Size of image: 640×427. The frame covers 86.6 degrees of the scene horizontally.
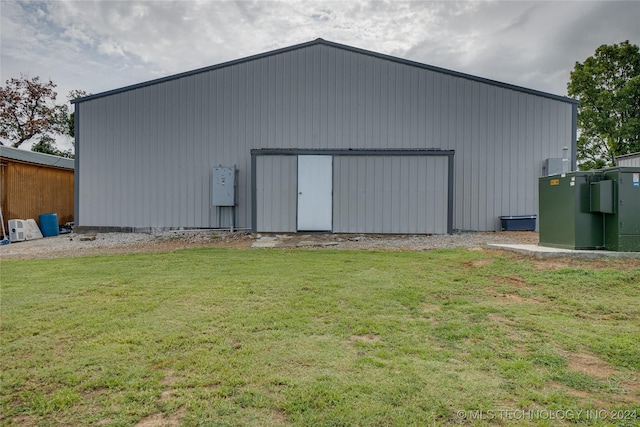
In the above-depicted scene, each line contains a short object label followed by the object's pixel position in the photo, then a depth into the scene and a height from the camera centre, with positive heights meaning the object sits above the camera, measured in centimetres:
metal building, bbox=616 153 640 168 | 1493 +251
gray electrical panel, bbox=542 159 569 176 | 1078 +152
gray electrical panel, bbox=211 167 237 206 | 1078 +81
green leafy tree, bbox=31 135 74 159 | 2197 +424
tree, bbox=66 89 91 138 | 2307 +650
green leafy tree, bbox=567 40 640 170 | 1973 +660
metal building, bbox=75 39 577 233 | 1110 +284
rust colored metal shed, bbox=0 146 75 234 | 1159 +101
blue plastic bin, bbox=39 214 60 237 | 1210 -48
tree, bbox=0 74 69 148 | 2117 +655
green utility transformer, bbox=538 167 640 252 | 571 +8
